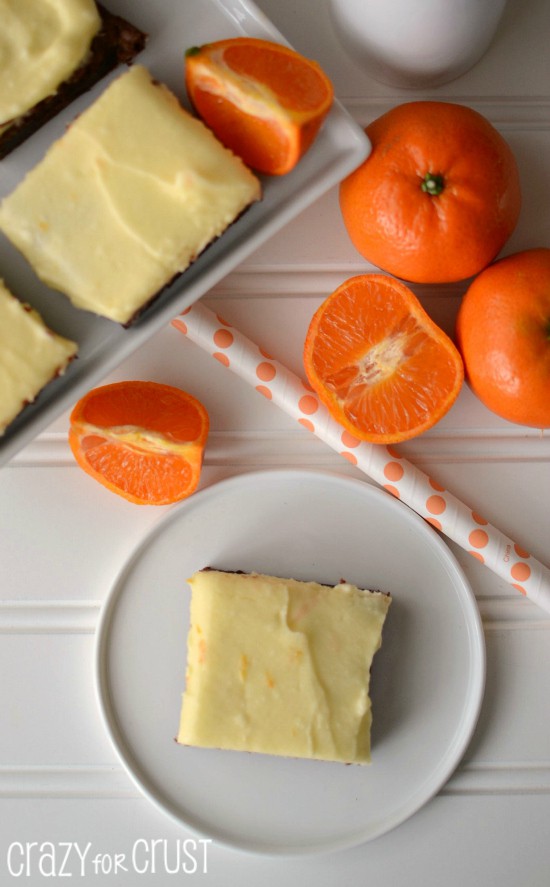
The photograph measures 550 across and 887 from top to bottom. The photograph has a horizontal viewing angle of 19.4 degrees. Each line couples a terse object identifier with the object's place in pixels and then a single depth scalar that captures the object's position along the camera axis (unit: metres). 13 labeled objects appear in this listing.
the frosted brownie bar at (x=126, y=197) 0.51
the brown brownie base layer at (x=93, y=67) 0.52
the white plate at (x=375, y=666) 0.56
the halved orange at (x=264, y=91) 0.50
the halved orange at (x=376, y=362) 0.54
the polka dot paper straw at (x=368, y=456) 0.55
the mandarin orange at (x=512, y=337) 0.52
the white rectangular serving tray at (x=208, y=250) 0.52
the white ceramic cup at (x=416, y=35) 0.51
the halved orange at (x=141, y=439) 0.55
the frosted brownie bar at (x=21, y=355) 0.51
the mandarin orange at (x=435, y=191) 0.52
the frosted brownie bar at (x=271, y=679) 0.55
